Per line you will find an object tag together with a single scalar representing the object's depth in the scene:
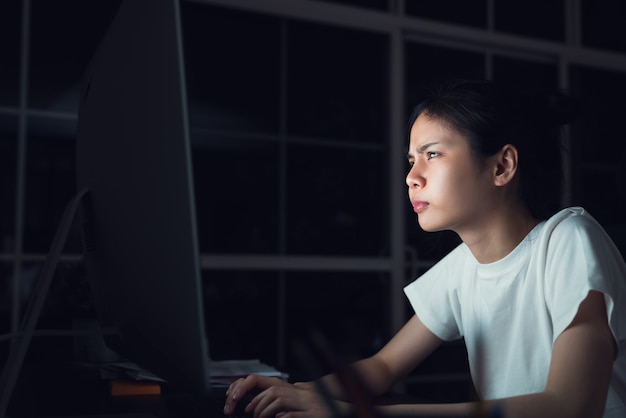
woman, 1.10
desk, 0.92
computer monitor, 0.56
